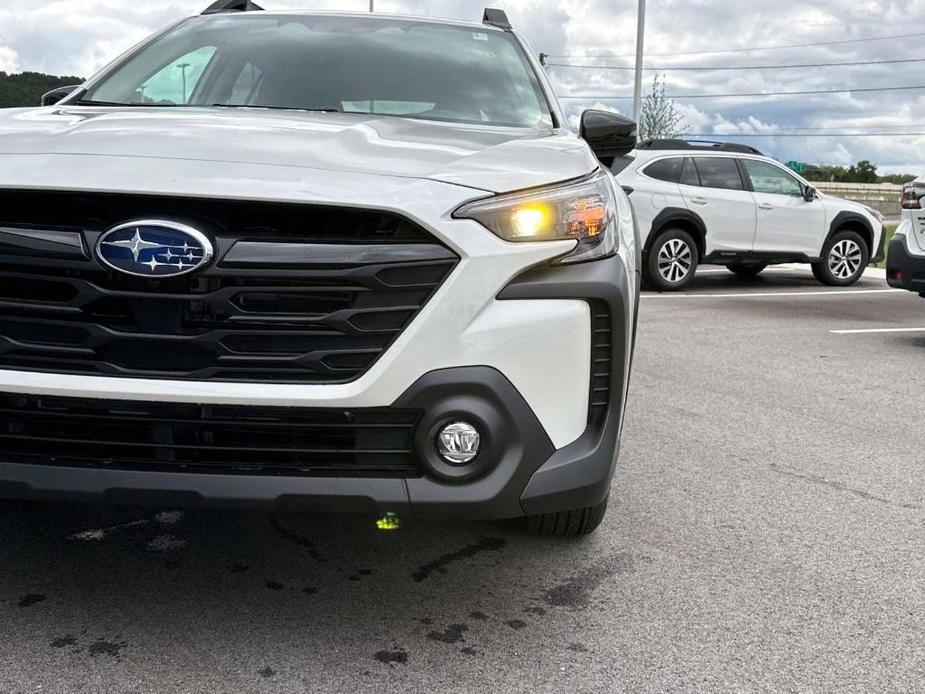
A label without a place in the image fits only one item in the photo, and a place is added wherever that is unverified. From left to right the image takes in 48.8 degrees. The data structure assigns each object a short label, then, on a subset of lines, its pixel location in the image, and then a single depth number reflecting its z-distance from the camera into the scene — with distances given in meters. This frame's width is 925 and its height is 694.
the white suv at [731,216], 11.73
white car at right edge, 7.12
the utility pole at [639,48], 22.61
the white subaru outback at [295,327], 2.23
